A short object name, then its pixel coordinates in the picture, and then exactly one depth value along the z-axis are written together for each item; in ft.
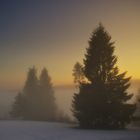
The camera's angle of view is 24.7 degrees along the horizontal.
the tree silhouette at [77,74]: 181.88
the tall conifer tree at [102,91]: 125.39
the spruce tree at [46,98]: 213.05
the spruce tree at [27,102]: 208.85
